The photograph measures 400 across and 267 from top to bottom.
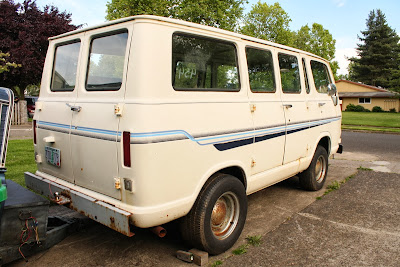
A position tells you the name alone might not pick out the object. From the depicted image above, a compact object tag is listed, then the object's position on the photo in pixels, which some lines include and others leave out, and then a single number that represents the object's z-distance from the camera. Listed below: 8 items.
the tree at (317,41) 42.19
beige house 44.12
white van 3.01
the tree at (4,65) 14.46
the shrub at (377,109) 43.56
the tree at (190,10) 22.25
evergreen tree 54.32
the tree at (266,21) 32.78
